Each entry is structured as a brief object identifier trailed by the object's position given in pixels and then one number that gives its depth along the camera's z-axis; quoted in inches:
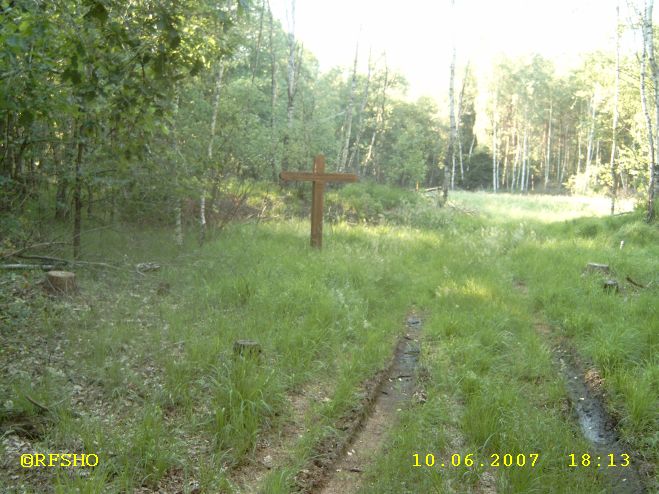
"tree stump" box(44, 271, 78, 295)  244.7
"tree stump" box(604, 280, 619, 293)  299.3
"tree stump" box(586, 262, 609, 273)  340.6
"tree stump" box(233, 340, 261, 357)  193.8
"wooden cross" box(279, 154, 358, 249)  412.2
